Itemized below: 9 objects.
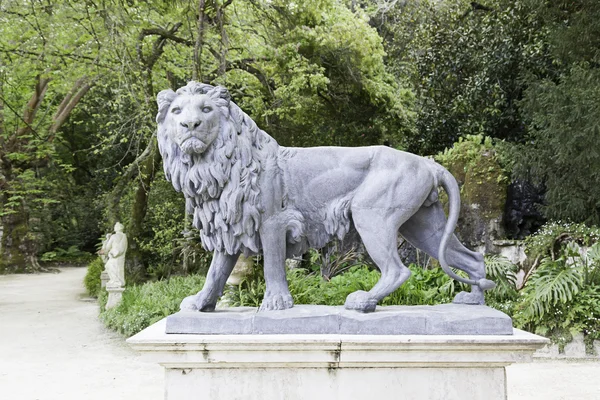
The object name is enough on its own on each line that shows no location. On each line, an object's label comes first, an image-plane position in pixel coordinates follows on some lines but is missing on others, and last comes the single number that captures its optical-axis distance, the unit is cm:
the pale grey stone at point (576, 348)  660
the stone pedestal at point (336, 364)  276
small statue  1056
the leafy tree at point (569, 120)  804
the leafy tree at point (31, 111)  1006
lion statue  296
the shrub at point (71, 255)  2073
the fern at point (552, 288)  666
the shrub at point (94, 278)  1330
